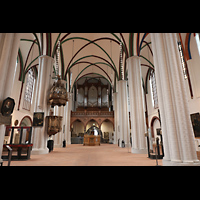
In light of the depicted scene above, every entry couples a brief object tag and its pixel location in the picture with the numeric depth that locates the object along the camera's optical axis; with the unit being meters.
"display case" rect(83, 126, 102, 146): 13.89
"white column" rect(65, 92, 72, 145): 16.01
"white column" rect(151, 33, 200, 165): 3.29
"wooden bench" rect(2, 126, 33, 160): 4.99
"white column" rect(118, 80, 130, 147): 11.29
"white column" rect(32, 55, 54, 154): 6.97
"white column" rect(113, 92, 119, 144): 16.81
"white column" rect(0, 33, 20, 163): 3.92
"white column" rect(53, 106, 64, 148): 11.74
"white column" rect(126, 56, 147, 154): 7.19
